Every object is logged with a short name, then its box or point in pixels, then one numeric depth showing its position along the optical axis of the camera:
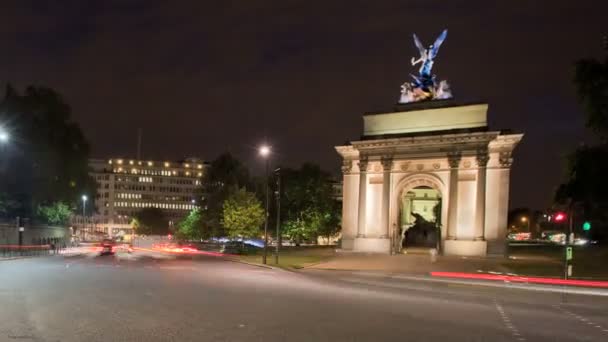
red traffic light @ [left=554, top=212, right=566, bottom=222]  20.14
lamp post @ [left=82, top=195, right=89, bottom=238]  77.46
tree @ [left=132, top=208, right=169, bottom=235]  136.25
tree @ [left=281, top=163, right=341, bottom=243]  67.69
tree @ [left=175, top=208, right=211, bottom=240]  77.31
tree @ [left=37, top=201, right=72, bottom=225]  66.69
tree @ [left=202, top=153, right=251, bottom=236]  73.75
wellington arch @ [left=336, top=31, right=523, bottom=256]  43.72
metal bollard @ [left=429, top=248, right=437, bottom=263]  38.08
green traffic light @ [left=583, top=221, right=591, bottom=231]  21.17
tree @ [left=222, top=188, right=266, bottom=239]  57.94
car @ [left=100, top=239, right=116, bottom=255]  51.44
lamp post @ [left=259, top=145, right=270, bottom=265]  36.08
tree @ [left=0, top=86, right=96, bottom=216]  58.41
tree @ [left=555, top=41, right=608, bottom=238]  31.88
